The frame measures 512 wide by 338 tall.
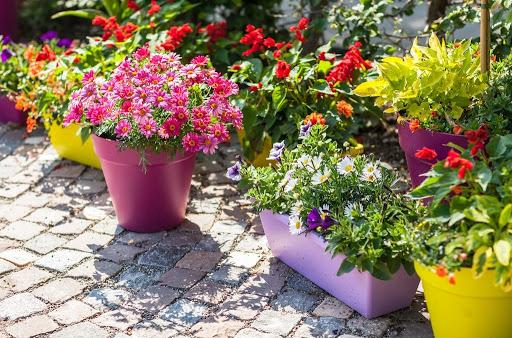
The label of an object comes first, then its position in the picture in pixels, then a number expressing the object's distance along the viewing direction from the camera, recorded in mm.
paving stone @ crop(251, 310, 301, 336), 3152
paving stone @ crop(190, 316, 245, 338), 3135
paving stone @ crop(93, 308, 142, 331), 3209
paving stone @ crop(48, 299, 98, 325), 3252
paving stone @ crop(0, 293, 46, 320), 3297
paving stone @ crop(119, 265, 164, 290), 3504
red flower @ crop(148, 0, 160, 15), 4652
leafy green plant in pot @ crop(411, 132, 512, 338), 2623
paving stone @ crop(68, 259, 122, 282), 3570
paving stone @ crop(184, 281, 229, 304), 3380
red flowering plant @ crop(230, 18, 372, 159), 4016
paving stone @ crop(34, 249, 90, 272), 3660
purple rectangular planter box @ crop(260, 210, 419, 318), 3123
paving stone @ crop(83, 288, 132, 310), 3352
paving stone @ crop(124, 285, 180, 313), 3338
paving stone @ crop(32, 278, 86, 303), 3414
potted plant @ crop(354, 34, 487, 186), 3402
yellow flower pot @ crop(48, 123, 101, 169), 4621
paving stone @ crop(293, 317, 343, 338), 3109
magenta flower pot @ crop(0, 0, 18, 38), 6219
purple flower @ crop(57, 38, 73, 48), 5092
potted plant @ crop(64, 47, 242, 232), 3578
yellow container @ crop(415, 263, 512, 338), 2705
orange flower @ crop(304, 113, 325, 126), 3611
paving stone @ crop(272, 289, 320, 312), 3283
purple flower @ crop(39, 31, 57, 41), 5141
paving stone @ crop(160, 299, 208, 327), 3236
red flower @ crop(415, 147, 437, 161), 2859
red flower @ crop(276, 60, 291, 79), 3902
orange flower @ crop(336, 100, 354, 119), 3916
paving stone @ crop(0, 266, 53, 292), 3508
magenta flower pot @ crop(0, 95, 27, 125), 5238
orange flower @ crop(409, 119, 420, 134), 3385
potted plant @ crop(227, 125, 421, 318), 3002
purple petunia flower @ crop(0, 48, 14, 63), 4992
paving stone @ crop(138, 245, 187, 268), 3662
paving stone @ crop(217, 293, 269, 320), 3266
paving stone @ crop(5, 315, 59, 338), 3170
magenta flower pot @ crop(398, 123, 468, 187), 3381
